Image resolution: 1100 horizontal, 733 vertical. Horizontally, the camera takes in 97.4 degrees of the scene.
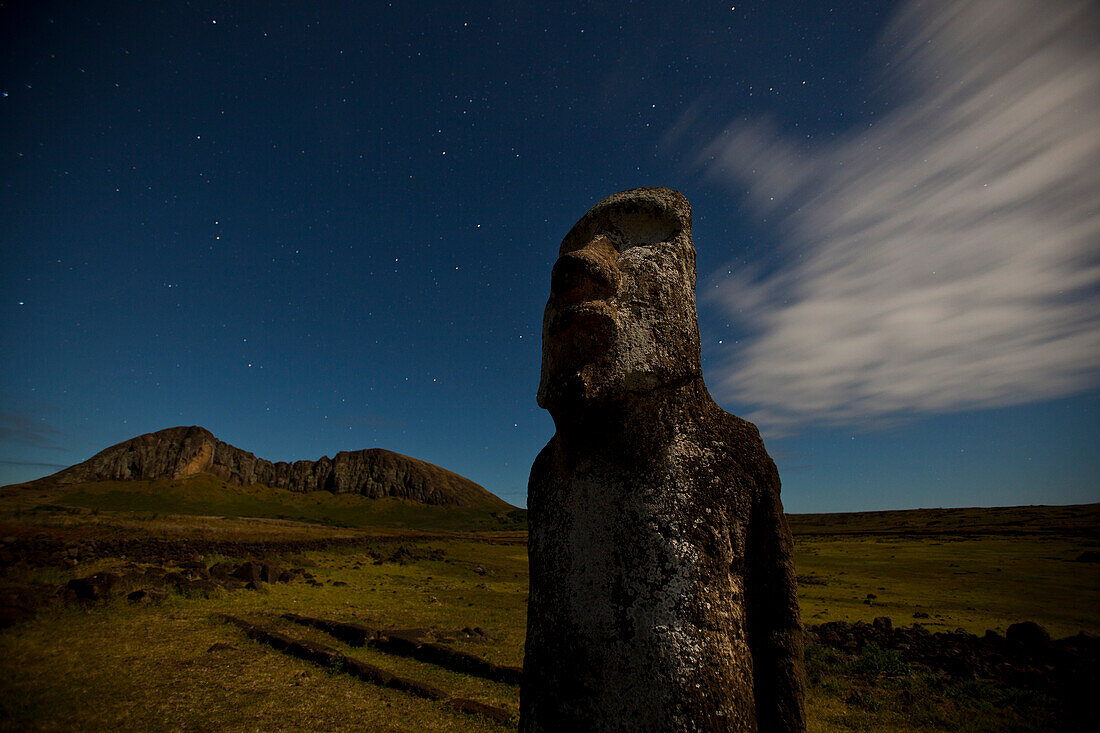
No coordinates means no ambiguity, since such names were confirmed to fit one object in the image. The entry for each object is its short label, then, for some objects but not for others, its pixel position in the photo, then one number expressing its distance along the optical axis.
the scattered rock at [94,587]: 11.61
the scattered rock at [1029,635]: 10.01
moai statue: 2.24
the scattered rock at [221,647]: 9.76
